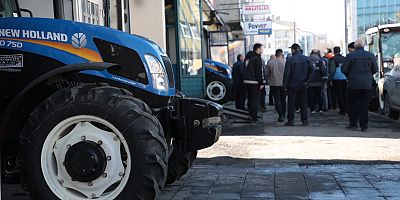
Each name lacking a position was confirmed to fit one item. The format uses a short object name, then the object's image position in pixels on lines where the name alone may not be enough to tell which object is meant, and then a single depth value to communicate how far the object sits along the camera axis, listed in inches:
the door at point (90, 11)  293.8
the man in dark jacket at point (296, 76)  446.0
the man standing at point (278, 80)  506.1
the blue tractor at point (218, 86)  677.3
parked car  478.3
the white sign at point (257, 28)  1111.0
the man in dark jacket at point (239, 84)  591.8
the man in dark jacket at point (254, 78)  467.2
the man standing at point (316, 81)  554.9
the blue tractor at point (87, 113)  159.9
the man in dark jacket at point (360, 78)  405.7
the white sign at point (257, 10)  1065.5
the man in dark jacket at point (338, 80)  554.3
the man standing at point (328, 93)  576.7
